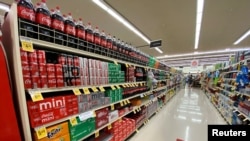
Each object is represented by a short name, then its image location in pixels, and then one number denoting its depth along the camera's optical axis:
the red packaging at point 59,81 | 1.38
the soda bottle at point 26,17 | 1.08
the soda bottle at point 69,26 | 1.49
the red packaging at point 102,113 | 1.98
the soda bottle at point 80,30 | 1.64
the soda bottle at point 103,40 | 2.10
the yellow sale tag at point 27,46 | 1.10
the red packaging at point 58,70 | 1.38
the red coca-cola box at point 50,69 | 1.30
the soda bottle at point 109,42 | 2.26
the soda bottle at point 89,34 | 1.79
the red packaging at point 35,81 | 1.17
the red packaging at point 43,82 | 1.23
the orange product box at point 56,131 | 1.26
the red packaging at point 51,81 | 1.31
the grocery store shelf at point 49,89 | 1.15
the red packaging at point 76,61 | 1.60
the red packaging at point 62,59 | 1.45
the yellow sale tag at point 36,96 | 1.11
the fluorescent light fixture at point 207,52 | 14.79
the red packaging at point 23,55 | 1.10
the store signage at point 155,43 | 7.53
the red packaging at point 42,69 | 1.24
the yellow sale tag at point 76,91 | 1.55
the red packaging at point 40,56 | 1.23
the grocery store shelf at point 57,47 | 1.16
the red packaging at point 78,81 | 1.60
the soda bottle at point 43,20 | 1.22
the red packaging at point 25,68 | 1.11
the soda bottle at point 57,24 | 1.35
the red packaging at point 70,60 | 1.52
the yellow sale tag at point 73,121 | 1.50
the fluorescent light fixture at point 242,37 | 9.22
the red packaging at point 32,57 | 1.16
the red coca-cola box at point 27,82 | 1.11
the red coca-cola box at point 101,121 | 1.97
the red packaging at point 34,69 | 1.17
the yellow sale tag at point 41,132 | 1.15
